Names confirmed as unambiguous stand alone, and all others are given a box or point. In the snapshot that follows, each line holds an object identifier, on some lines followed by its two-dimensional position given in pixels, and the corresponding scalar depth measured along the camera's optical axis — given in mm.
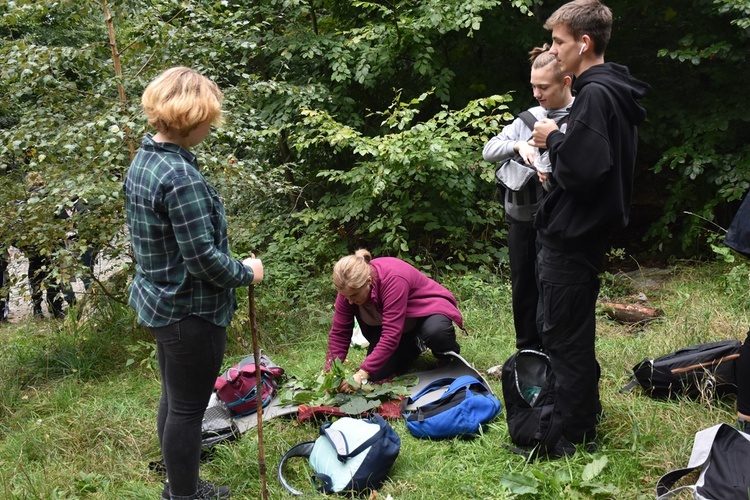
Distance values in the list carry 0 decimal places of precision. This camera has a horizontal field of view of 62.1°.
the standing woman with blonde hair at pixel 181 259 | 2219
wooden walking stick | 2535
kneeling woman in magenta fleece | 3695
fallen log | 4875
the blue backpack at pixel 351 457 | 2779
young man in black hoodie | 2363
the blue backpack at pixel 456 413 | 3219
